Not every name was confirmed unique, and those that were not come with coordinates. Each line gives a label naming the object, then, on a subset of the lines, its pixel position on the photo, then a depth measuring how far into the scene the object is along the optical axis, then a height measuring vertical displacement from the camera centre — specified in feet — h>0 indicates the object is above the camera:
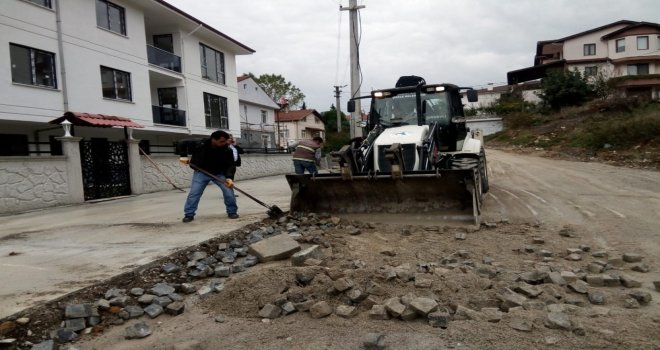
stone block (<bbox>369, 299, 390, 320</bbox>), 11.90 -4.48
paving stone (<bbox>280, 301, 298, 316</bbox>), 12.59 -4.41
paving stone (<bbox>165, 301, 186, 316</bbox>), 12.98 -4.33
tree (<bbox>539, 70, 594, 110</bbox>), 98.07 +10.05
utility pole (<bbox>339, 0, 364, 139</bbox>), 52.34 +11.12
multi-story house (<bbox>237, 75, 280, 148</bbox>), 127.85 +12.59
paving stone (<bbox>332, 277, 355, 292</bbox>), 13.25 -4.05
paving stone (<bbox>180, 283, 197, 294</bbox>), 14.51 -4.20
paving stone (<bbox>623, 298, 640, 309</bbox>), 12.01 -4.73
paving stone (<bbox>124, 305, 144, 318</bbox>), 12.83 -4.28
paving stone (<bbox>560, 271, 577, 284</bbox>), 14.10 -4.58
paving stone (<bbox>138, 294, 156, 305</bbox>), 13.55 -4.15
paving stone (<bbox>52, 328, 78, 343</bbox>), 11.43 -4.31
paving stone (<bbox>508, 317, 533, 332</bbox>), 10.79 -4.61
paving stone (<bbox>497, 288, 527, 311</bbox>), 12.10 -4.48
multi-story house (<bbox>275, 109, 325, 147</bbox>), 179.85 +11.45
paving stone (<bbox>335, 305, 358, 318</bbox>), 12.08 -4.43
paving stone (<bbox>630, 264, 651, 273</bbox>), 15.24 -4.81
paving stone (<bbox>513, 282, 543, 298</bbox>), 12.79 -4.49
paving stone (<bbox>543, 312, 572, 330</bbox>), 10.73 -4.56
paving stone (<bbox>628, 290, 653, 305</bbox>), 12.25 -4.66
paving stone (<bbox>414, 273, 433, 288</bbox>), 13.63 -4.26
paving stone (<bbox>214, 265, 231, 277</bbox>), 16.15 -4.13
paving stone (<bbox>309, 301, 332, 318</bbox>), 12.21 -4.39
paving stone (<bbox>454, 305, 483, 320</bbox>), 11.57 -4.55
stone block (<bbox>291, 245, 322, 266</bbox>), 16.44 -3.92
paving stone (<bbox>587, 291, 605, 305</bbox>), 12.45 -4.68
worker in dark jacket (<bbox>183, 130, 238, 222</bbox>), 25.79 -0.54
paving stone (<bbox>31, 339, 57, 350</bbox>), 10.73 -4.26
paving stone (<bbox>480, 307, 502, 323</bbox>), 11.34 -4.56
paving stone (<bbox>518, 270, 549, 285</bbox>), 14.24 -4.53
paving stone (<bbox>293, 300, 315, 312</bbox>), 12.70 -4.38
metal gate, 42.01 -0.25
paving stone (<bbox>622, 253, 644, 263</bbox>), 16.06 -4.63
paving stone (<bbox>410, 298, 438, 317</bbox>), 11.63 -4.28
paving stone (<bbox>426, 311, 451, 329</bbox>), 11.25 -4.50
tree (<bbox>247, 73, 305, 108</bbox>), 190.19 +29.23
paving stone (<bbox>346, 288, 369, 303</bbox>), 12.77 -4.25
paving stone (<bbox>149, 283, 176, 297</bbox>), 14.07 -4.08
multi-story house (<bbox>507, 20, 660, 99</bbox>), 118.93 +24.06
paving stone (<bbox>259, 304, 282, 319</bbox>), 12.48 -4.44
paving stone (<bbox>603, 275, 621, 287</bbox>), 13.69 -4.62
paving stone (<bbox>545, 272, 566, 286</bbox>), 13.85 -4.55
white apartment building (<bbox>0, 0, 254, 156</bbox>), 47.29 +12.74
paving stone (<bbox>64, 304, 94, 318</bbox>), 12.17 -3.95
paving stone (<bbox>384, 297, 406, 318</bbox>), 11.75 -4.32
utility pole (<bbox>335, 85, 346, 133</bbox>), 136.07 +17.53
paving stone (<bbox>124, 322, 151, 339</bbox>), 11.59 -4.41
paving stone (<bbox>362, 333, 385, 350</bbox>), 10.28 -4.53
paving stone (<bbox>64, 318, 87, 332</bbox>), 11.84 -4.19
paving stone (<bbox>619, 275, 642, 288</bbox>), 13.55 -4.67
